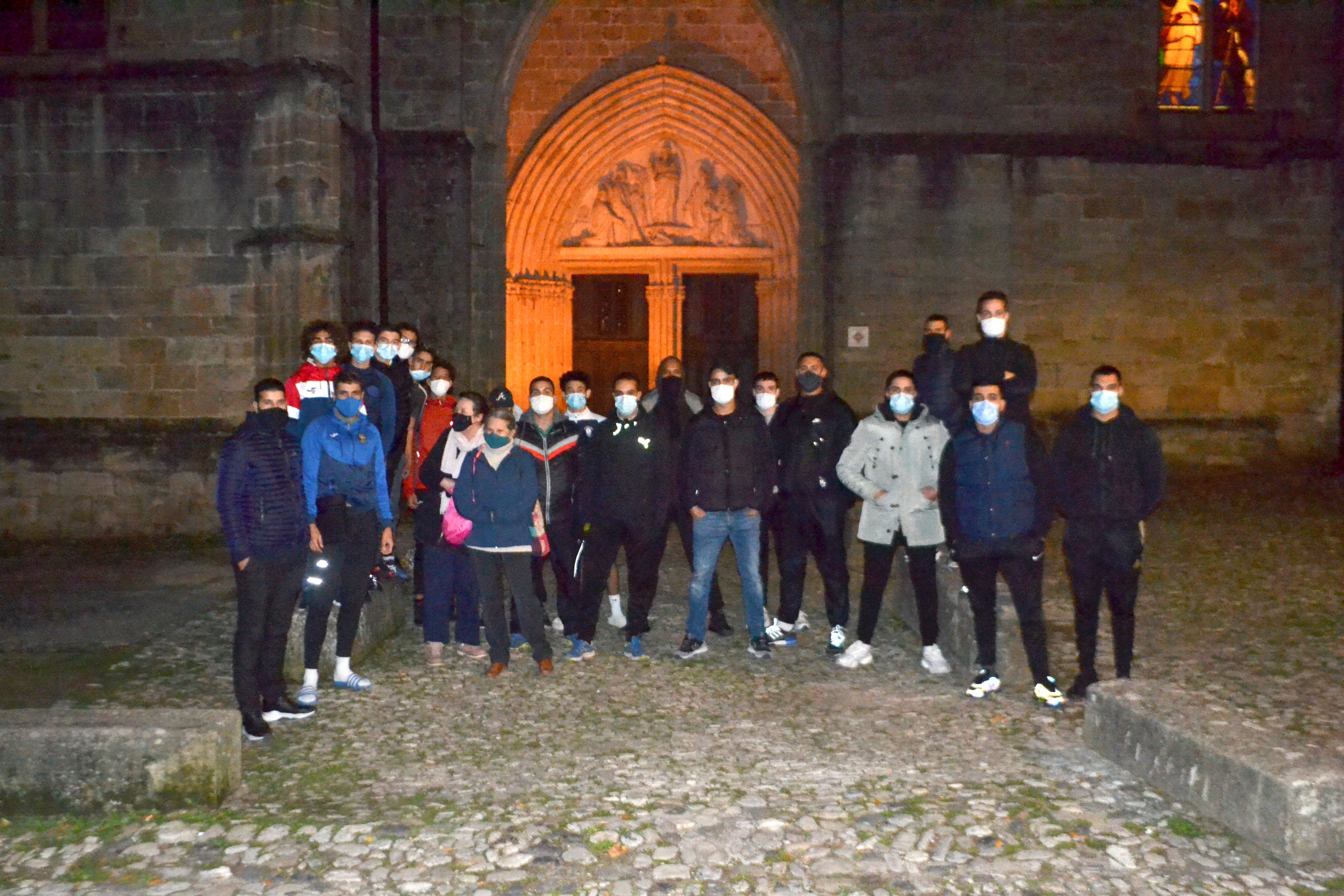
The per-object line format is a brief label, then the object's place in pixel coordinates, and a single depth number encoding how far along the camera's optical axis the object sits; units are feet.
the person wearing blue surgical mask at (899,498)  20.88
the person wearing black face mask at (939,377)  23.95
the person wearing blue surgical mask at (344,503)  19.07
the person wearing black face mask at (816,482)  22.61
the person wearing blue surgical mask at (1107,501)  18.52
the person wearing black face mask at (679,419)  23.77
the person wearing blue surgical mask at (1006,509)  18.95
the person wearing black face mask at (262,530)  17.29
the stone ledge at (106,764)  14.15
